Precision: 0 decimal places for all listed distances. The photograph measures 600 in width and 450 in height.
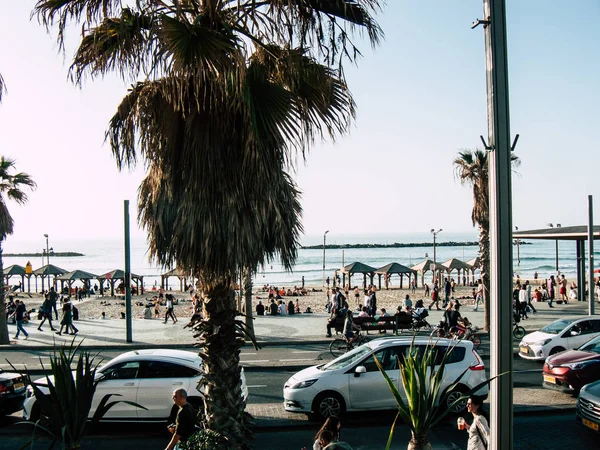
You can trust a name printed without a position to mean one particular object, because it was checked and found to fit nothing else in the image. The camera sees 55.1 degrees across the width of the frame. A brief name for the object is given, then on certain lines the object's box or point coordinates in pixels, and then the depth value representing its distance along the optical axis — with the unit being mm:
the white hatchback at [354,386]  11781
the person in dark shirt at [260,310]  33688
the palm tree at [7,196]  23312
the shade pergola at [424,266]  46200
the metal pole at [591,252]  22741
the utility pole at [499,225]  5023
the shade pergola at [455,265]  44844
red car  13047
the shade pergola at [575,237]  34884
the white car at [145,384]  11375
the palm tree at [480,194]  23984
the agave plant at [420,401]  5047
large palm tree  6082
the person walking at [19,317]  24406
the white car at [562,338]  17281
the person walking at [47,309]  28266
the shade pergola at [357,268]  44500
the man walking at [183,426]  7895
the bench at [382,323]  22500
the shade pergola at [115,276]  48844
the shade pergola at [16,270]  50575
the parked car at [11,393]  12073
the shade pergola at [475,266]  47631
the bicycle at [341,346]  19203
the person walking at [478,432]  7137
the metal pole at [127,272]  22469
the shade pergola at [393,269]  45375
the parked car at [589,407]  9945
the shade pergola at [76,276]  46719
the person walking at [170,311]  30203
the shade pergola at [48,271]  46309
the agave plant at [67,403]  5012
